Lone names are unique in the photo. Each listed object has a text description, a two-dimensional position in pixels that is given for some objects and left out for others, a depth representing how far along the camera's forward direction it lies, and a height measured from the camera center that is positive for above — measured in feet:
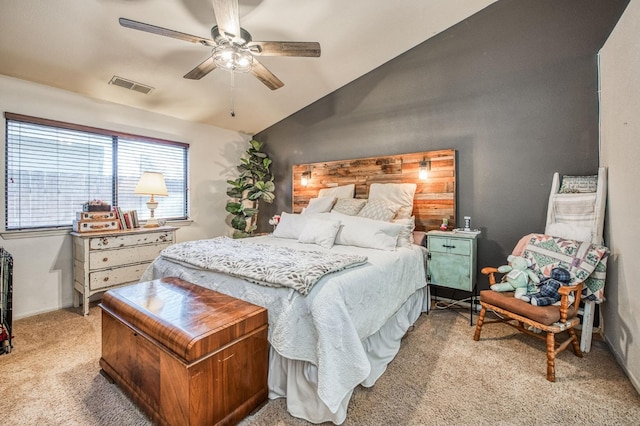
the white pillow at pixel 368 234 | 8.51 -0.65
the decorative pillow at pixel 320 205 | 12.09 +0.31
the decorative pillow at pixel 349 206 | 11.35 +0.26
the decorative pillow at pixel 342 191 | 12.62 +0.94
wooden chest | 4.33 -2.39
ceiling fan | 6.19 +4.21
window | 9.45 +1.62
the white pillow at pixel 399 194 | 10.76 +0.71
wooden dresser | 9.66 -1.65
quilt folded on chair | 6.84 -1.20
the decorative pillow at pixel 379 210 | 10.44 +0.09
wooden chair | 6.20 -2.32
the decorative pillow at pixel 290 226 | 10.46 -0.52
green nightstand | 8.99 -1.51
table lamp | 11.39 +0.98
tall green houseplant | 14.82 +1.21
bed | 4.91 -1.52
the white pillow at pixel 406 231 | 9.34 -0.65
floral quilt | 5.30 -1.09
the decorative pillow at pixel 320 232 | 9.01 -0.64
